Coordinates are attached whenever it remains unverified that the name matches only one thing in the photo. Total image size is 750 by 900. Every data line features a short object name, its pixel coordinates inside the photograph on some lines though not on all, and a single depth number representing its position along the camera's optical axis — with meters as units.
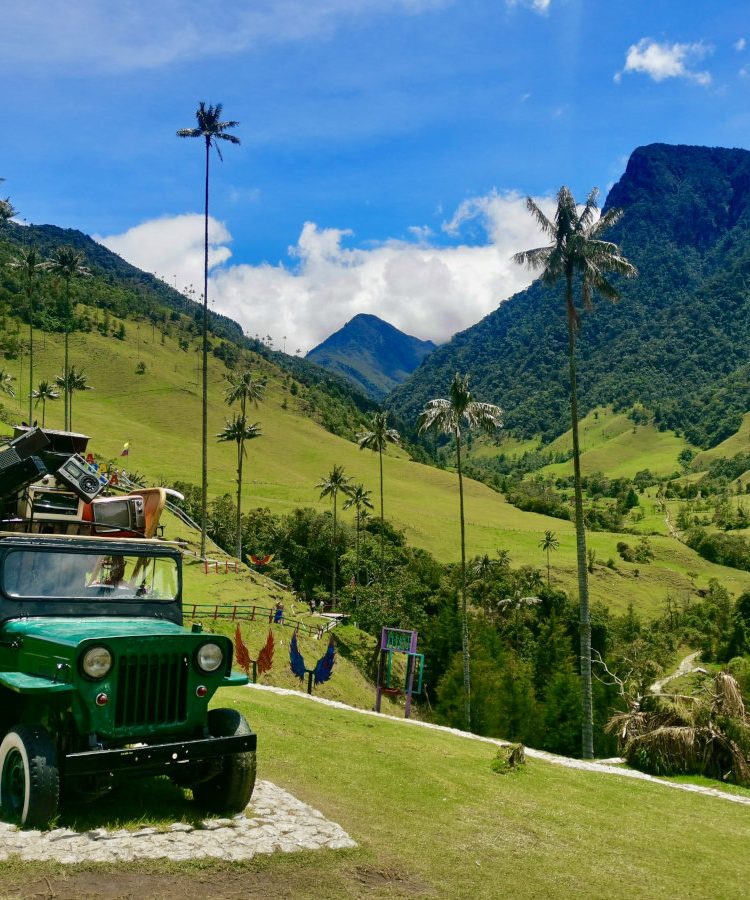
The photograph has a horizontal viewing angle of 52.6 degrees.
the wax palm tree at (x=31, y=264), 78.75
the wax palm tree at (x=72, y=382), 90.12
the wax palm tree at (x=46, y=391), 92.72
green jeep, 8.29
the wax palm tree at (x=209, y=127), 53.81
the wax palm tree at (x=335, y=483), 79.06
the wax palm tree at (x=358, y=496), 83.19
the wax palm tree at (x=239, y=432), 69.69
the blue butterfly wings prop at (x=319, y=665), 32.38
